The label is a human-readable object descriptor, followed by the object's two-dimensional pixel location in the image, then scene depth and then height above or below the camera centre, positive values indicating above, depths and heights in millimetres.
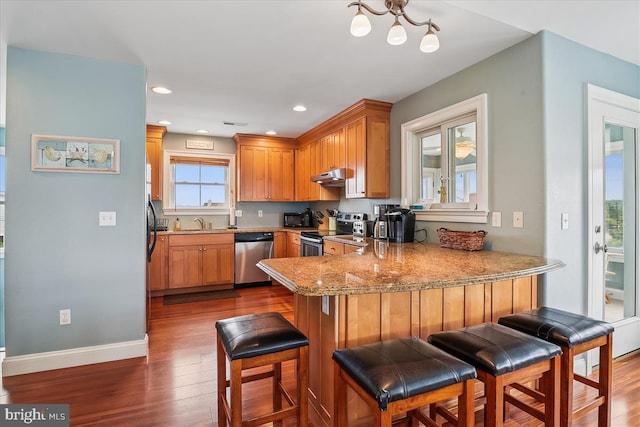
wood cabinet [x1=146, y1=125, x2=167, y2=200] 4676 +917
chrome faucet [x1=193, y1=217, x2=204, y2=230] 5230 -137
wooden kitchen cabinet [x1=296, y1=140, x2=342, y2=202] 4801 +643
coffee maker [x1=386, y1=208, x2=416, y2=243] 3062 -116
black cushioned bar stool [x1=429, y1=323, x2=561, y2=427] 1289 -624
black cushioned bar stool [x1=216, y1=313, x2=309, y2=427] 1360 -634
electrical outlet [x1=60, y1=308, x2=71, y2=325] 2482 -811
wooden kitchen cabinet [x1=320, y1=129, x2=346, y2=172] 4066 +863
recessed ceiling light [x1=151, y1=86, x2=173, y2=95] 3172 +1274
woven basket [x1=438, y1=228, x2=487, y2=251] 2395 -207
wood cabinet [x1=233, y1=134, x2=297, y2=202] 5223 +776
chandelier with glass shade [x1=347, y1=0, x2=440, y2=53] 1554 +951
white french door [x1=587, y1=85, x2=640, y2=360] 2365 -3
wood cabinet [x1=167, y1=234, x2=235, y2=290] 4508 -694
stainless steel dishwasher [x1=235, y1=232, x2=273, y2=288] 4852 -649
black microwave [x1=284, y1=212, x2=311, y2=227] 5711 -118
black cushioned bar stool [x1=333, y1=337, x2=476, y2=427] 1093 -607
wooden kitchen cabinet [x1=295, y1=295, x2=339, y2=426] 1627 -751
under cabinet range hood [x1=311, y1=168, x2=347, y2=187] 3974 +486
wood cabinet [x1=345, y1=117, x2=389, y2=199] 3559 +654
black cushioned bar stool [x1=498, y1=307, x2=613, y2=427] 1531 -639
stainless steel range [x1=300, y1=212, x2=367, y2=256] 3979 -278
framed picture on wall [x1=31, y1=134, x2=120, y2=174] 2439 +483
